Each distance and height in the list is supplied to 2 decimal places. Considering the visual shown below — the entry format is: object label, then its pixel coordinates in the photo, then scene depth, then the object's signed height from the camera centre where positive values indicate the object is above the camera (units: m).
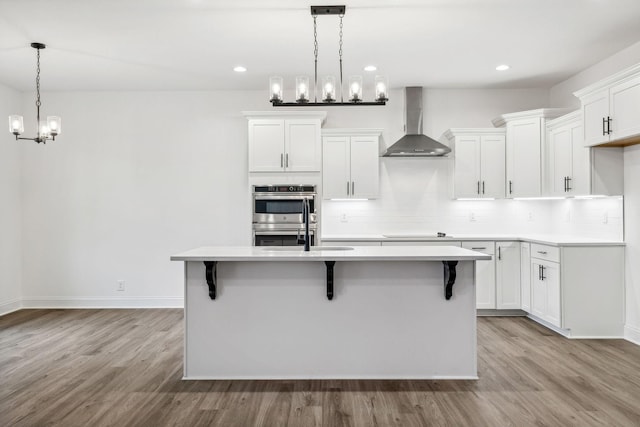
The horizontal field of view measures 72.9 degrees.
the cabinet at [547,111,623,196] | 4.21 +0.51
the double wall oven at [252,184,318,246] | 5.22 +0.02
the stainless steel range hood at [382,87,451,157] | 5.23 +0.92
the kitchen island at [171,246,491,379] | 3.21 -0.78
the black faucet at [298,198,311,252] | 3.33 -0.14
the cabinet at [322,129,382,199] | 5.36 +0.62
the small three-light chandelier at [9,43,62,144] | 4.00 +0.85
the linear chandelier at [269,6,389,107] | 3.21 +0.93
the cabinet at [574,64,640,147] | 3.60 +0.93
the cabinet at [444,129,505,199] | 5.36 +0.65
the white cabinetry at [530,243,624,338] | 4.20 -0.74
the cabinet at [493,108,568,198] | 5.01 +0.76
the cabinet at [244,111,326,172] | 5.25 +0.84
